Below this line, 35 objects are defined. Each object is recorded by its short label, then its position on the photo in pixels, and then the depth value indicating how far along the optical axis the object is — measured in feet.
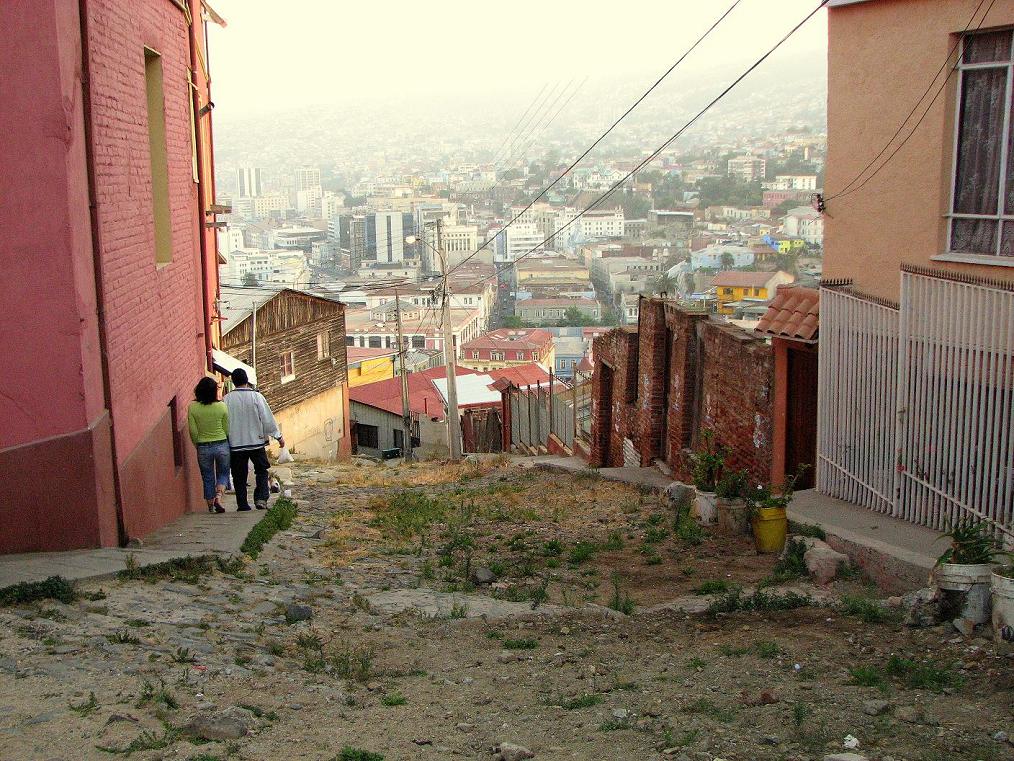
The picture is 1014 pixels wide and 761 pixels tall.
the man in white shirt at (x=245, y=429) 33.60
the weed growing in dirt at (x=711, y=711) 15.37
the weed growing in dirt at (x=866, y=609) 20.34
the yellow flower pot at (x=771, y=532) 27.81
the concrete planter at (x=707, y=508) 31.03
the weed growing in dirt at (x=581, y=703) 16.21
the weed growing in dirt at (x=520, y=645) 20.06
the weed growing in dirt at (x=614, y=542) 30.19
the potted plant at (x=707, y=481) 31.22
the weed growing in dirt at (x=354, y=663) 17.93
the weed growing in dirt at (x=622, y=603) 22.97
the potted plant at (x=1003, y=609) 18.11
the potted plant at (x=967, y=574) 19.24
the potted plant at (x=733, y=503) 30.09
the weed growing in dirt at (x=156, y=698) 15.12
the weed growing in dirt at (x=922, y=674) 16.51
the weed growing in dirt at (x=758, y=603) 22.13
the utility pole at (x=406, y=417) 107.04
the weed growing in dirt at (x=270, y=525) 28.25
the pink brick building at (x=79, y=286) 21.91
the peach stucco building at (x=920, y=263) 24.03
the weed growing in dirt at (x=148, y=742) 13.56
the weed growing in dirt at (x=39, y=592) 19.10
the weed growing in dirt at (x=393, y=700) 16.49
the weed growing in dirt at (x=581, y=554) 28.81
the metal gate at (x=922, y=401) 23.30
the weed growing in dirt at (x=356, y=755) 14.03
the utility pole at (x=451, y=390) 88.17
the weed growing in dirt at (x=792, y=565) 24.68
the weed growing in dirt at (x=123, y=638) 17.66
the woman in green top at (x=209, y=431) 32.81
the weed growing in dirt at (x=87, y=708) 14.54
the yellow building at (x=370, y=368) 165.37
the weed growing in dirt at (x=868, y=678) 16.61
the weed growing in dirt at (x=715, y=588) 23.84
